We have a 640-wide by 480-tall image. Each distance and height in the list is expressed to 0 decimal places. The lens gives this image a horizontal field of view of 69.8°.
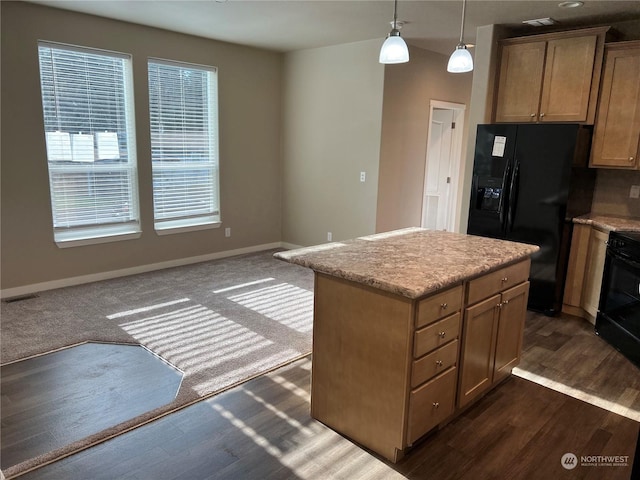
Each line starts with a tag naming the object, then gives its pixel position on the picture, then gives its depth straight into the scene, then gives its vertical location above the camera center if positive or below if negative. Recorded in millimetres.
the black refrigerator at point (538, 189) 3914 -260
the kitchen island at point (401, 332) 2059 -844
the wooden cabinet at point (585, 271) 3848 -943
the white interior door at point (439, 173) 6270 -223
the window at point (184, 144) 5195 +68
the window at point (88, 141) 4402 +59
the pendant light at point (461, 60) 2723 +574
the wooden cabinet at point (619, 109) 3759 +436
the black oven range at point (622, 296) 3242 -990
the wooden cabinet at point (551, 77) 3922 +741
